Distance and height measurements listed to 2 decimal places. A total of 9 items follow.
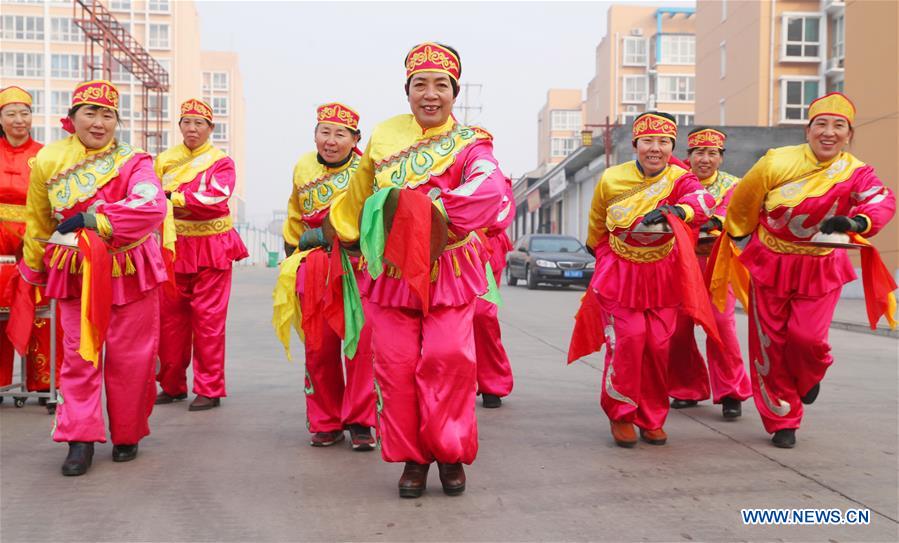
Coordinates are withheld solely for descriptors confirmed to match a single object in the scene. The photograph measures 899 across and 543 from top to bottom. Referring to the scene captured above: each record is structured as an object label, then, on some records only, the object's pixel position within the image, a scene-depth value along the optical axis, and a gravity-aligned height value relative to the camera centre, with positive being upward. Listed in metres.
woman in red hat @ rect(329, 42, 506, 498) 4.21 -0.35
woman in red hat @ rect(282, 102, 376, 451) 5.46 -0.47
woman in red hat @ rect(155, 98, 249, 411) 6.74 -0.22
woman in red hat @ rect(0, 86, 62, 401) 6.71 +0.24
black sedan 23.58 -0.66
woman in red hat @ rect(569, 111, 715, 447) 5.46 -0.26
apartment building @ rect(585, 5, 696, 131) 74.81 +15.41
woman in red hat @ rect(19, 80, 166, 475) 4.79 -0.19
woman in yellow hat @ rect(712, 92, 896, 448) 5.30 -0.09
